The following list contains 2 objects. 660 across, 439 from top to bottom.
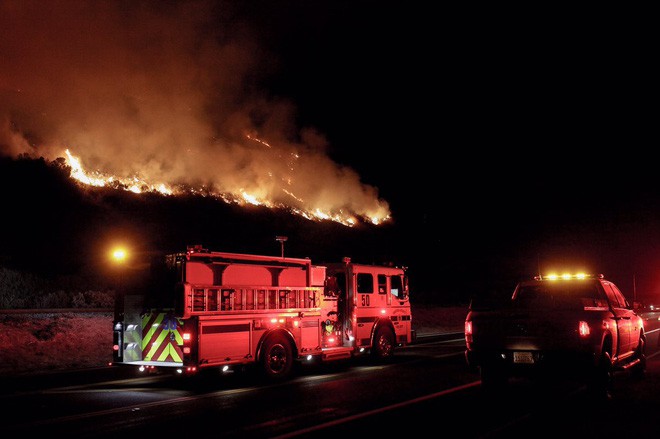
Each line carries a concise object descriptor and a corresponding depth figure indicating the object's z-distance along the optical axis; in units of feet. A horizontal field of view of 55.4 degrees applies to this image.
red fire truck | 38.70
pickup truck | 32.01
